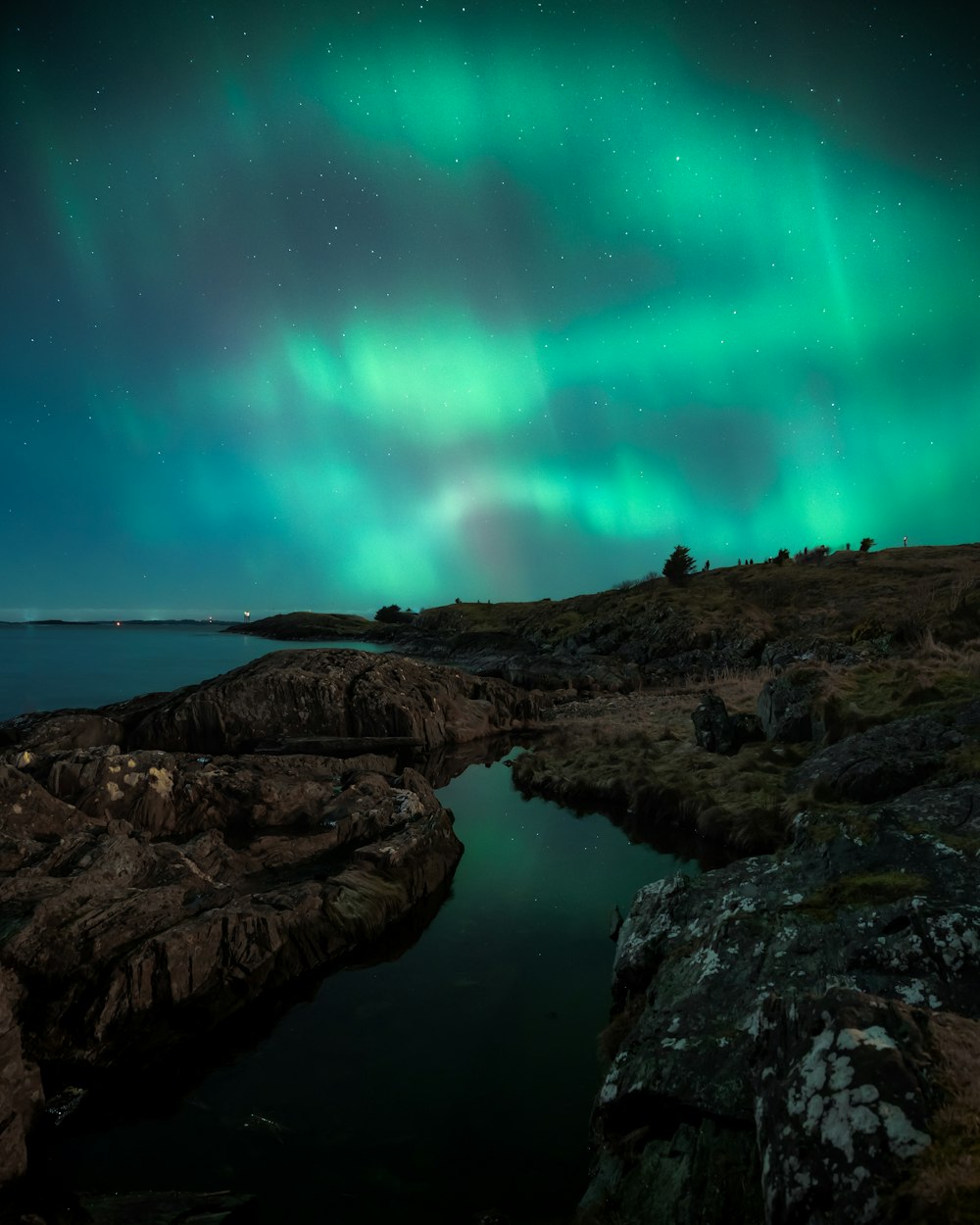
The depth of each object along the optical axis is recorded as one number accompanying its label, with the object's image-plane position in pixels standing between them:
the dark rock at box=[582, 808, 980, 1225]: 4.04
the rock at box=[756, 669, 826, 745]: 24.59
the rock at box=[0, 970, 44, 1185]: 7.98
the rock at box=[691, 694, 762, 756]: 27.18
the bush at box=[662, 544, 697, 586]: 112.69
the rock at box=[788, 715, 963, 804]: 14.95
